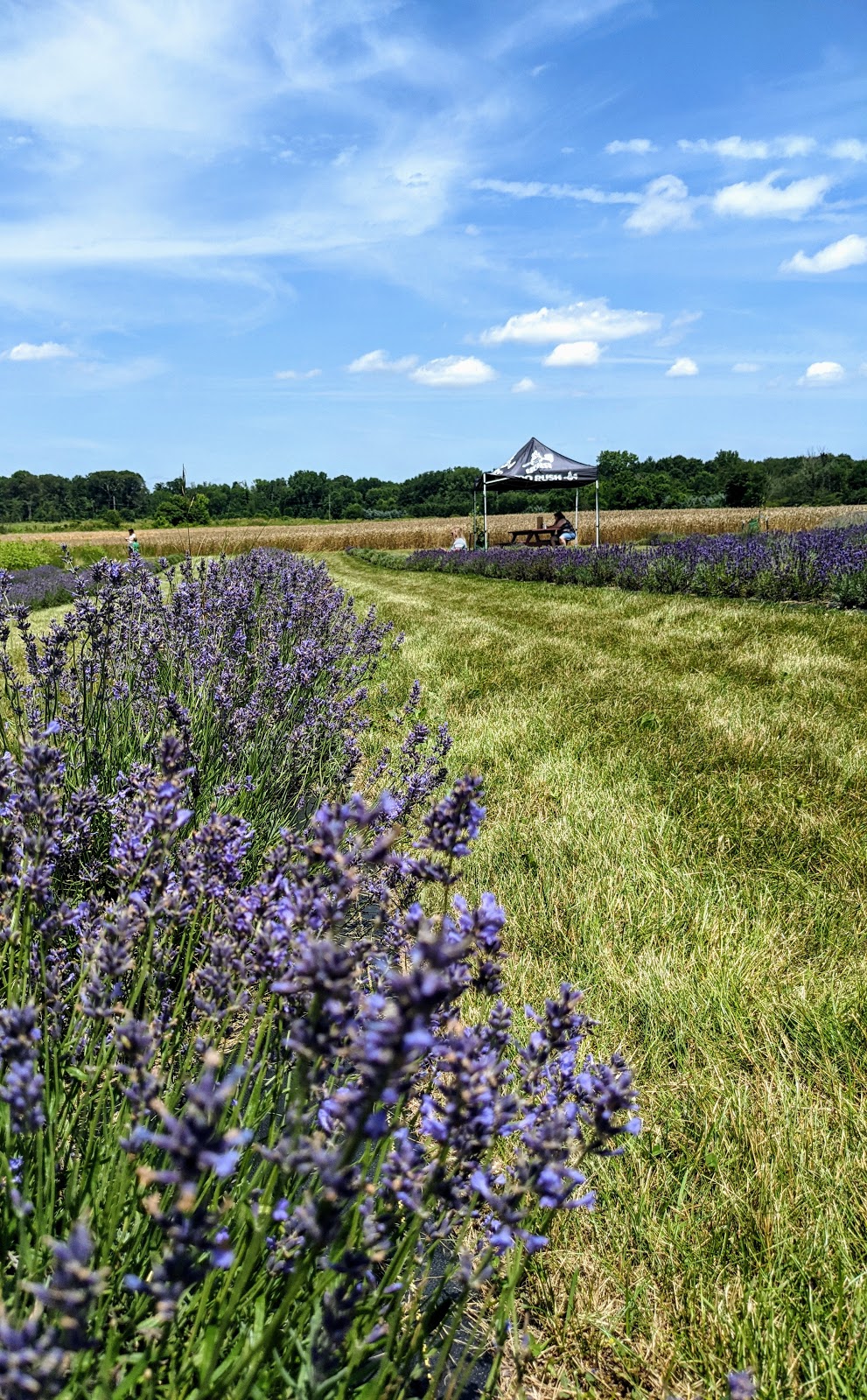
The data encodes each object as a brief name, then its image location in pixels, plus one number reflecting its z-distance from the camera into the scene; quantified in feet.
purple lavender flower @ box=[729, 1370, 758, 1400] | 2.72
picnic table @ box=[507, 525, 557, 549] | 81.61
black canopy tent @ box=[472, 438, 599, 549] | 64.39
